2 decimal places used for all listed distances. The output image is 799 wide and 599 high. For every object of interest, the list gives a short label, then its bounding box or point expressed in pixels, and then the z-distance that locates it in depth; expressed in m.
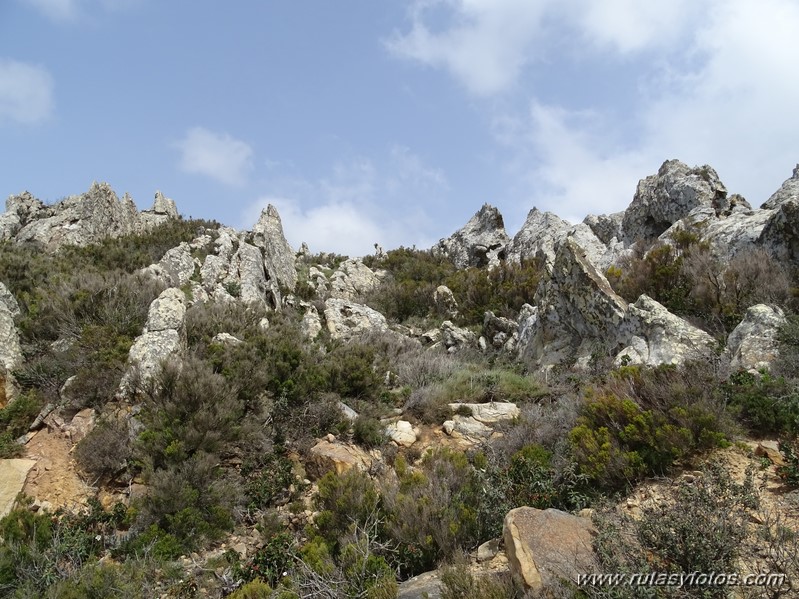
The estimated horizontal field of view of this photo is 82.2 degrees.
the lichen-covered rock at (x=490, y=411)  7.25
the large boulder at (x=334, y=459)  5.55
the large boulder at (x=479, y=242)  23.27
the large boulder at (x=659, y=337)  6.99
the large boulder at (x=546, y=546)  2.99
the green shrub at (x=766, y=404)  4.47
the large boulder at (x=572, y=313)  8.90
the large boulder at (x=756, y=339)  5.98
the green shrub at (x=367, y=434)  6.40
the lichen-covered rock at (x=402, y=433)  6.63
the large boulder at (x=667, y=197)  16.23
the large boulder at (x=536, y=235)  20.15
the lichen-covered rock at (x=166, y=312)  7.26
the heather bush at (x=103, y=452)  5.35
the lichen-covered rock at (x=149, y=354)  6.22
